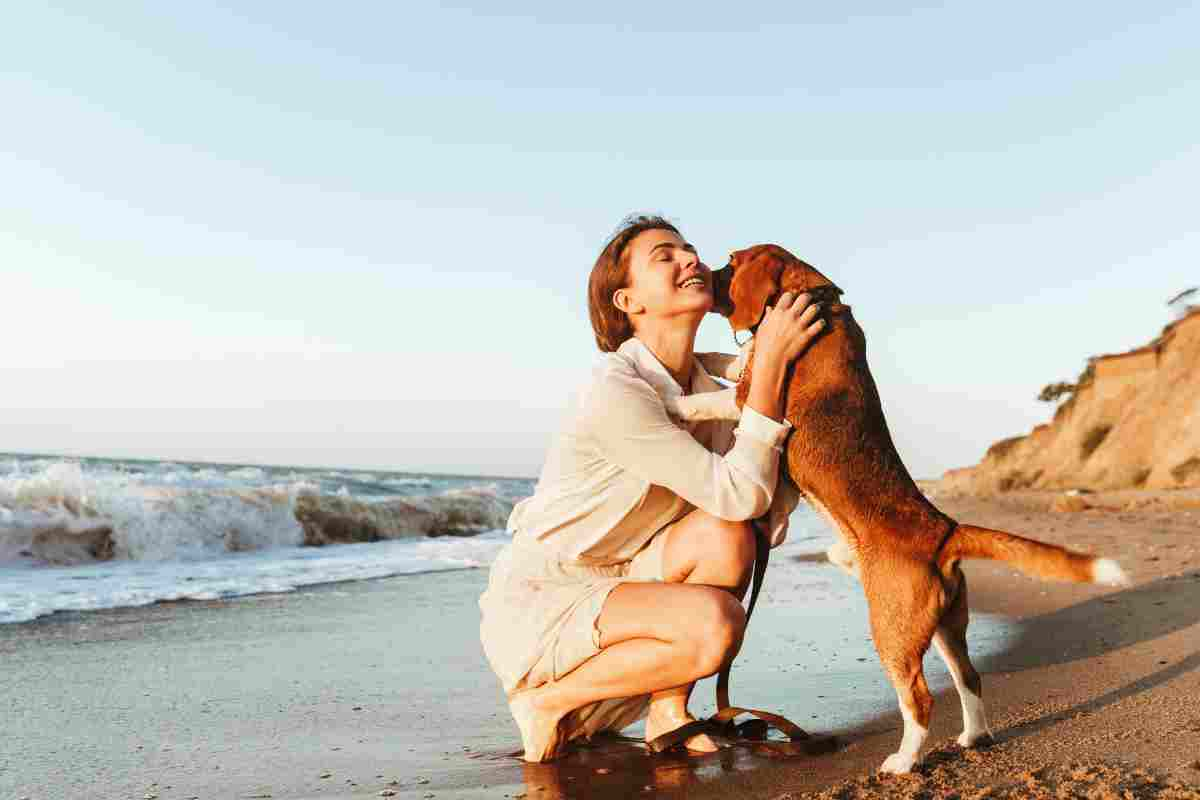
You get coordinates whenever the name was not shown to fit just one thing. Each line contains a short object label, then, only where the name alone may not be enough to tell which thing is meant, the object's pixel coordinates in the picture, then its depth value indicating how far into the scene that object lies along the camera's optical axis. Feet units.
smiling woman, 9.73
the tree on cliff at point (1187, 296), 74.08
